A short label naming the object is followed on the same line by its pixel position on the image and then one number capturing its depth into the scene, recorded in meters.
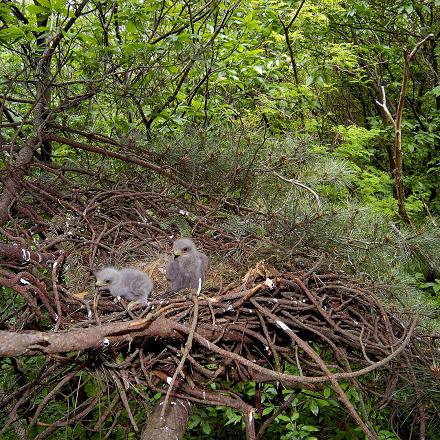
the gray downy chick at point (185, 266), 2.02
